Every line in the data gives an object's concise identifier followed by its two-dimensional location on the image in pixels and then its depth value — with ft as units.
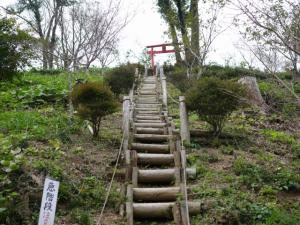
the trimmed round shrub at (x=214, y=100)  22.84
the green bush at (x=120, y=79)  38.17
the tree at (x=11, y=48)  22.34
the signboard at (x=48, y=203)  11.14
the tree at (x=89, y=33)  38.39
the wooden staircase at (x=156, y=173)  15.58
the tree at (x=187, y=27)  38.28
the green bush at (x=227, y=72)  47.64
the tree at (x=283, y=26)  14.01
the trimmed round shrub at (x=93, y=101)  22.43
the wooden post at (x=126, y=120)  21.15
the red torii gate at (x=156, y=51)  61.52
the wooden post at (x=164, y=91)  32.28
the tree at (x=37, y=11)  57.54
